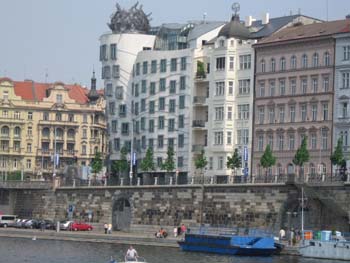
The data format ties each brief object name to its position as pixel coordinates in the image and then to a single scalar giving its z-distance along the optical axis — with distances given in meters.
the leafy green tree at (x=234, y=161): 134.88
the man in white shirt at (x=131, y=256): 87.38
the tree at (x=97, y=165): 157.62
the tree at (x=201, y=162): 139.25
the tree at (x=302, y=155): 124.06
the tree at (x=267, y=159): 128.62
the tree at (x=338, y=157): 120.00
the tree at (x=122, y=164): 153.00
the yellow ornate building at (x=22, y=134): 196.00
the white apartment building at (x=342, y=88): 129.12
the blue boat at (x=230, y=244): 105.06
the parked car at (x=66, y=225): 138.95
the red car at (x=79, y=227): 138.88
